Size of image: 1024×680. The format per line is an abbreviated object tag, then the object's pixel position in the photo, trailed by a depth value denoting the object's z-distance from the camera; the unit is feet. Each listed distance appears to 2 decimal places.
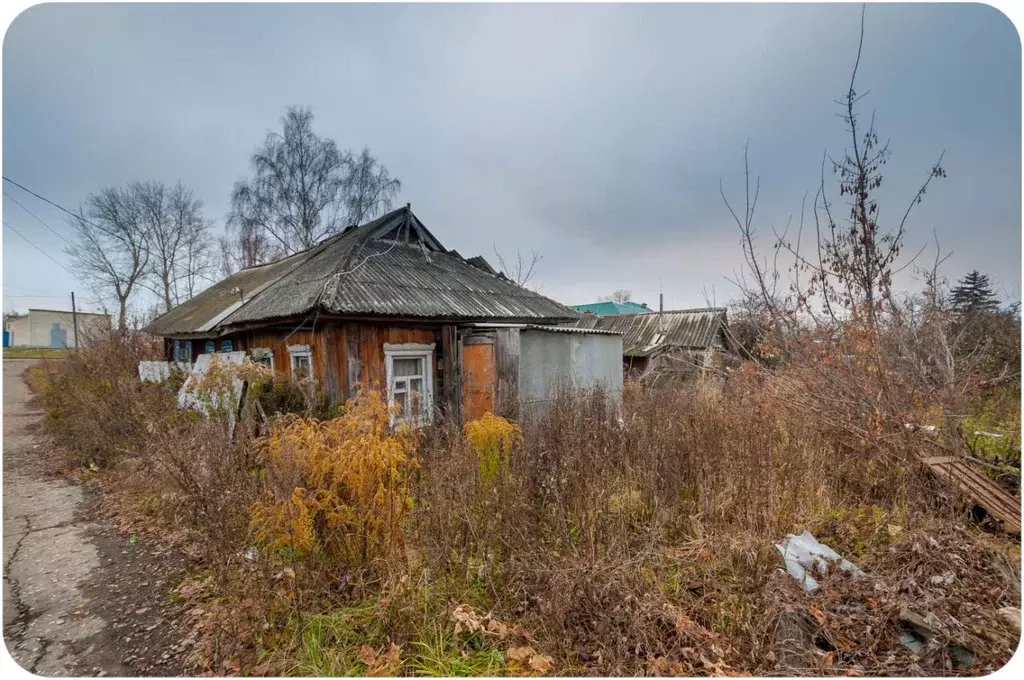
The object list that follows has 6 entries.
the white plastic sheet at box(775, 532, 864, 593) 9.39
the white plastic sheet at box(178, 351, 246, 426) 19.92
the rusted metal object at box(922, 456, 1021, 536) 11.86
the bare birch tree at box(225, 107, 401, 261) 48.93
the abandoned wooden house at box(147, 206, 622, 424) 20.03
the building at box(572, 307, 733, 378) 49.26
